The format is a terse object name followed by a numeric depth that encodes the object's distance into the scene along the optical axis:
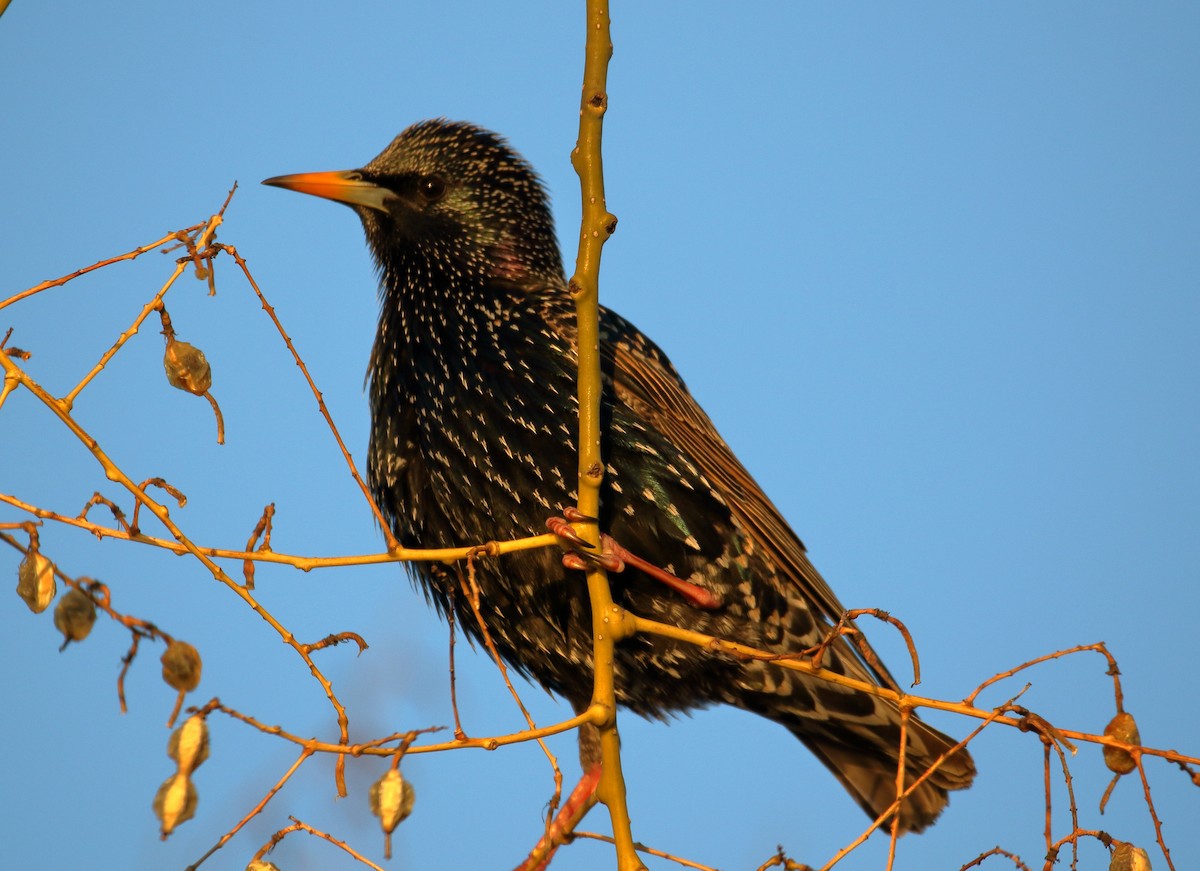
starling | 8.23
